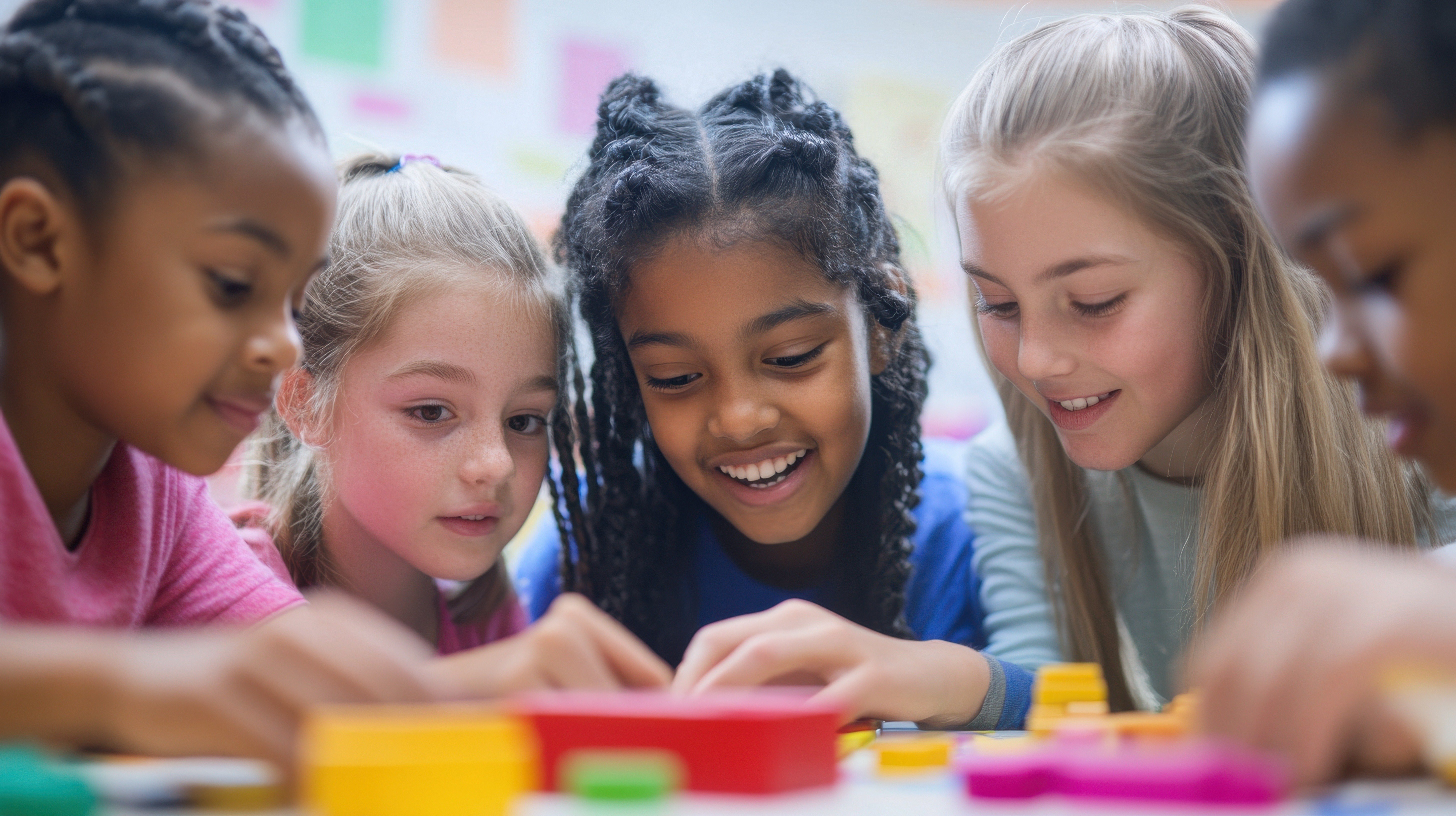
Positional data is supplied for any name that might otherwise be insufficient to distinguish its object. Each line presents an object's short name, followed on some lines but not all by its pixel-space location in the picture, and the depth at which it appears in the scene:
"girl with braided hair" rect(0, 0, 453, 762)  0.69
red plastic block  0.48
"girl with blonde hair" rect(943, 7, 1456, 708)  1.05
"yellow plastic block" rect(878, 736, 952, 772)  0.61
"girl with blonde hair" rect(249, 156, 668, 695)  1.16
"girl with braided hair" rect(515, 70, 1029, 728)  1.16
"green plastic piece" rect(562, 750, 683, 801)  0.42
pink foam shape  0.41
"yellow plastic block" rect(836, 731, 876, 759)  0.69
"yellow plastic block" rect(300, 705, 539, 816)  0.41
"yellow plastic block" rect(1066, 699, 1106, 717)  0.74
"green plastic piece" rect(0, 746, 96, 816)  0.40
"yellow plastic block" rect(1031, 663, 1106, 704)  0.78
